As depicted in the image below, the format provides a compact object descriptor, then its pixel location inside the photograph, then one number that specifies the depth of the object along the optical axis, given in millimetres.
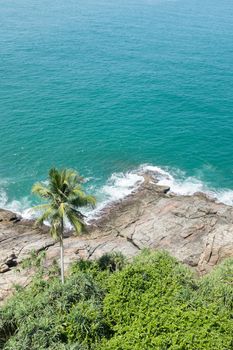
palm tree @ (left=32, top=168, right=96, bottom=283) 43156
